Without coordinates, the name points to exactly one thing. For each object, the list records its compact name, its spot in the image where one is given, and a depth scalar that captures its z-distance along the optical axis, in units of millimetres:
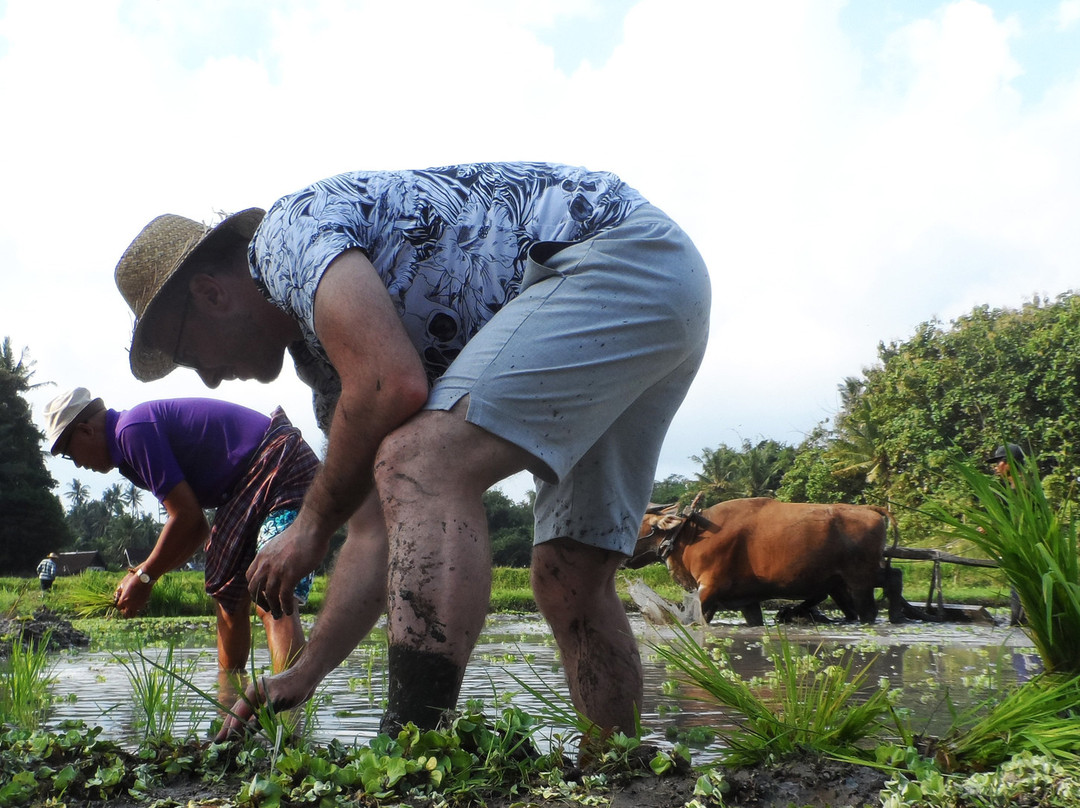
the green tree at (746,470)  57750
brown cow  10195
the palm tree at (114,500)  95812
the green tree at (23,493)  39969
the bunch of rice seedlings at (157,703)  2282
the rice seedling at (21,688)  2746
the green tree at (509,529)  54688
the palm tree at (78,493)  103312
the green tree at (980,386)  28250
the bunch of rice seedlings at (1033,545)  2008
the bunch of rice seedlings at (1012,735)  1572
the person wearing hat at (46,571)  20695
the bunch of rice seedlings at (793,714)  1720
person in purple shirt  3959
